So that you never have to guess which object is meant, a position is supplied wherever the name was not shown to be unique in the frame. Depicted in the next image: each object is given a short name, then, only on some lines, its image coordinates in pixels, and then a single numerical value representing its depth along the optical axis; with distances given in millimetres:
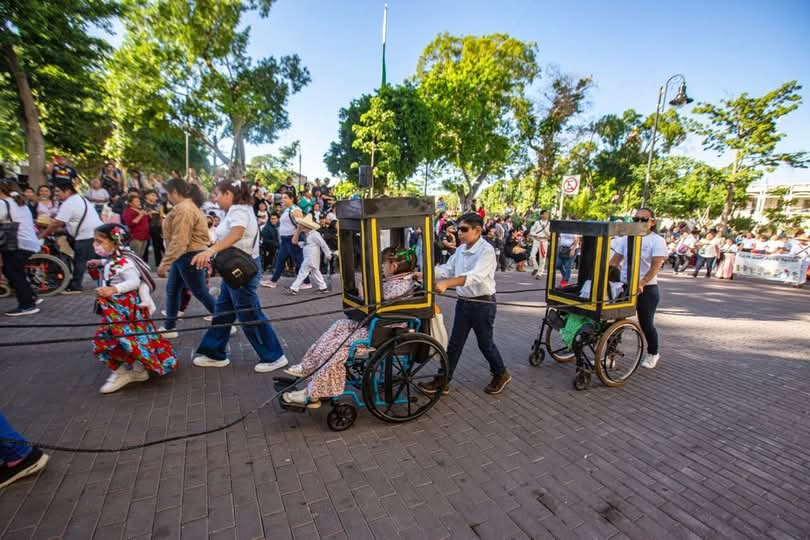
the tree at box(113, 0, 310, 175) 20125
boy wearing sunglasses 3559
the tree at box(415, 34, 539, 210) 30500
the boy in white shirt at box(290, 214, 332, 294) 7980
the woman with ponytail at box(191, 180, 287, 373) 3814
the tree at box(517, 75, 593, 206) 30609
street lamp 12945
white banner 13144
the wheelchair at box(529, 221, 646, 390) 3994
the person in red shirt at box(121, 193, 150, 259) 8266
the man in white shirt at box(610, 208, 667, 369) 4441
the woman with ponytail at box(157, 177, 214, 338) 4309
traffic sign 12086
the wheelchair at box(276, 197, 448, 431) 3025
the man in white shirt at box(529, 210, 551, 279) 11641
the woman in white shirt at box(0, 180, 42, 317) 5391
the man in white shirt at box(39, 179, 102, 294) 6176
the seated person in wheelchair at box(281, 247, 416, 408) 3027
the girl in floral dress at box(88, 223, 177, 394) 3576
